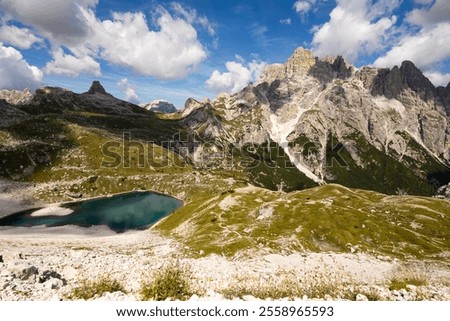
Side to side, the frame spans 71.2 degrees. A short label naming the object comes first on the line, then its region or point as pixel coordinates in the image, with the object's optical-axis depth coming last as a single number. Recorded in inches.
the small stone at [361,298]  951.4
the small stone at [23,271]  1080.7
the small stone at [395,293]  1097.2
